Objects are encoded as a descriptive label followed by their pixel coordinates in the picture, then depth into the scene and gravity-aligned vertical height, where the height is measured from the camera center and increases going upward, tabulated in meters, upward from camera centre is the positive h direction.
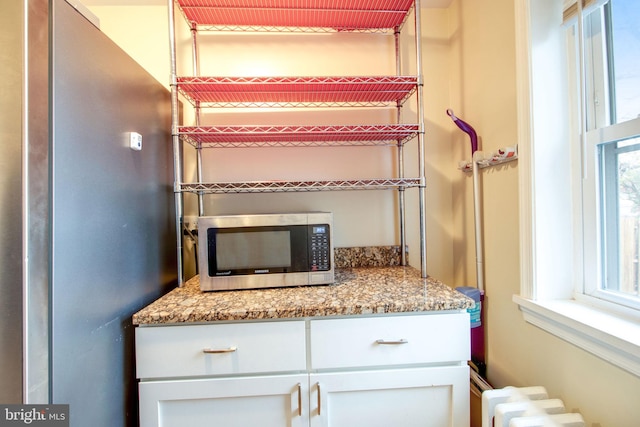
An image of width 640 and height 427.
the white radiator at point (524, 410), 0.72 -0.57
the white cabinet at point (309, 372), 0.87 -0.52
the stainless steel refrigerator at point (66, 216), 0.63 +0.02
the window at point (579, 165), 0.77 +0.16
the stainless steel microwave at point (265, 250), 1.06 -0.13
